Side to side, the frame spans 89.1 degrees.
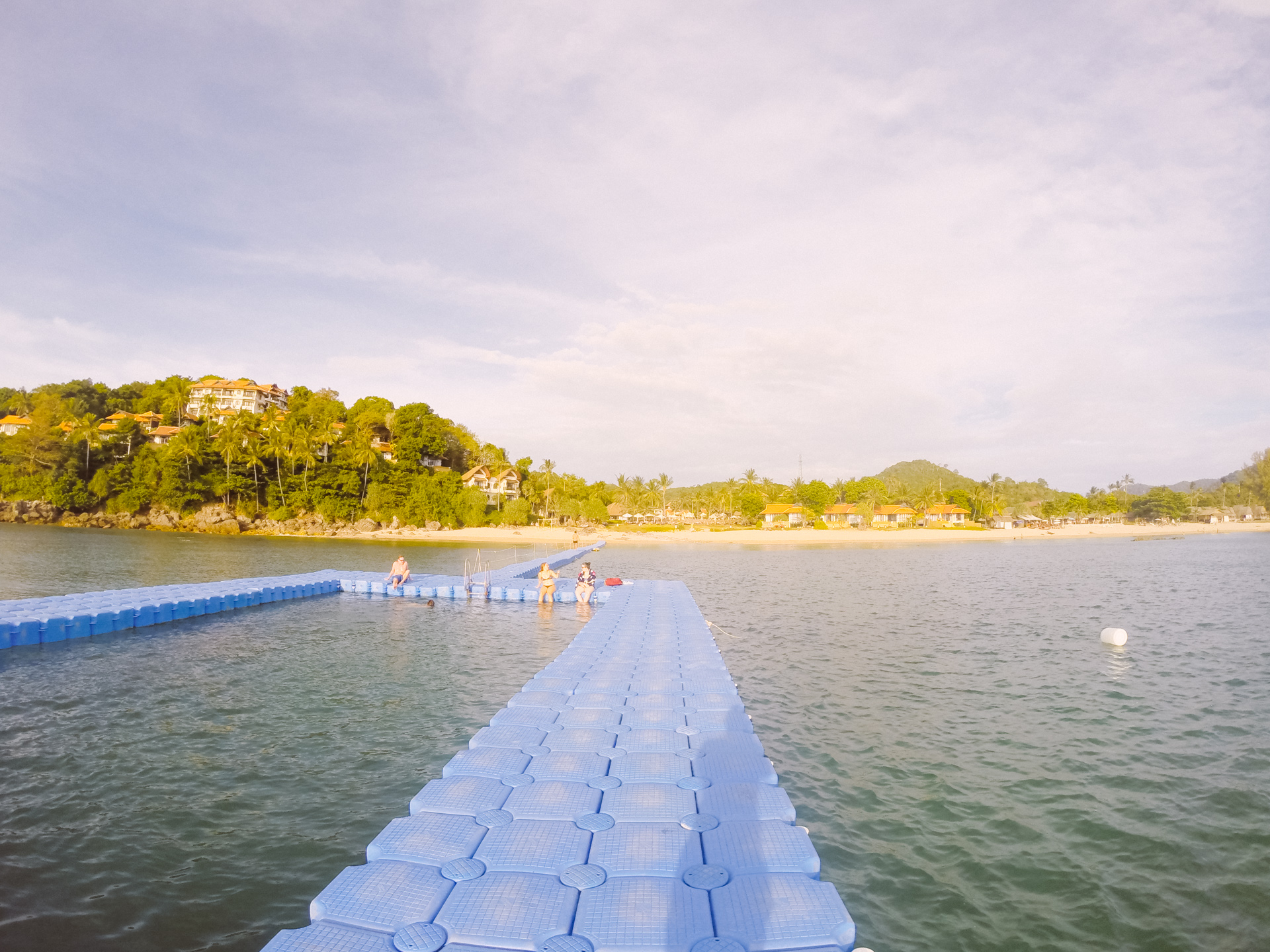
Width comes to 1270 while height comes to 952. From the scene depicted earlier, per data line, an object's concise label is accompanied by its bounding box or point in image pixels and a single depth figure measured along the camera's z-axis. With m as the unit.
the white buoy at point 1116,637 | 18.47
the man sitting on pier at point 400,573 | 25.58
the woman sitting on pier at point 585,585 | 23.69
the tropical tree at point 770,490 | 131.12
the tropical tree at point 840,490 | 147.75
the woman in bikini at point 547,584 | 23.59
